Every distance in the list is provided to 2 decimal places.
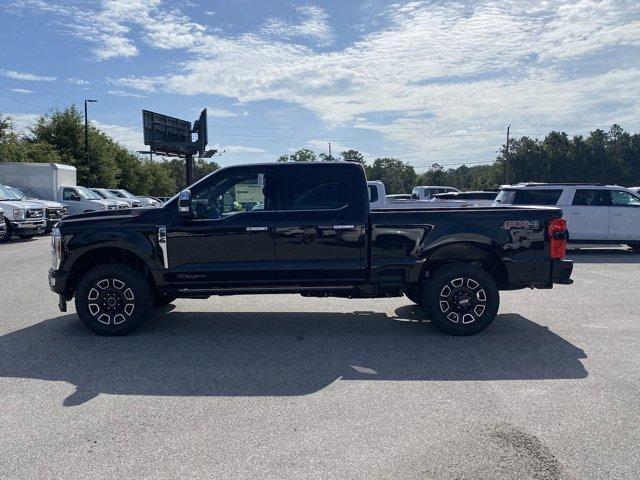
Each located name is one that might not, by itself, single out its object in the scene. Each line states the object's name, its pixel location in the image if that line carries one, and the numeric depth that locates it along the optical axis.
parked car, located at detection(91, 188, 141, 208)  27.70
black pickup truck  6.28
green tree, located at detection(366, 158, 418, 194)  85.88
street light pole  40.62
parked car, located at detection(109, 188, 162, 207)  35.06
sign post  39.03
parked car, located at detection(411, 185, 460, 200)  29.09
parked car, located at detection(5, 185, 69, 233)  19.52
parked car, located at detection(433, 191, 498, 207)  20.88
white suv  14.36
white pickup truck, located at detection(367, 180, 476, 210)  12.67
